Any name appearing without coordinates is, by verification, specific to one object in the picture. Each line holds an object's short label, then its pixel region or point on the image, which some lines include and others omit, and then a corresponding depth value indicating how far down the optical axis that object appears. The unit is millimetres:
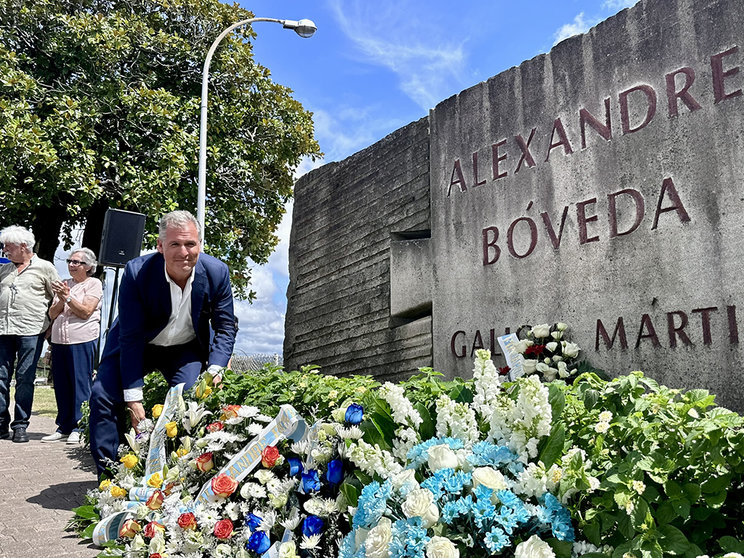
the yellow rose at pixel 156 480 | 2902
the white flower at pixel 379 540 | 1614
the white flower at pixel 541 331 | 4160
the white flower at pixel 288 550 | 2096
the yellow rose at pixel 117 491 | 3098
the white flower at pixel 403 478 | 1705
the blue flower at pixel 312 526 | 2121
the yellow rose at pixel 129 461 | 3180
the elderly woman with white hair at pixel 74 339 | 6066
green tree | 11898
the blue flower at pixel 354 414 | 2141
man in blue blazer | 3557
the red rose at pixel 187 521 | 2520
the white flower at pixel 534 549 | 1470
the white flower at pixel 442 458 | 1697
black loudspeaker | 7672
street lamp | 10078
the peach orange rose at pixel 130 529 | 2816
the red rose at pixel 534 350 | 4102
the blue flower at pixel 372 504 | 1694
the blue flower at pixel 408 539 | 1562
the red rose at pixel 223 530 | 2447
